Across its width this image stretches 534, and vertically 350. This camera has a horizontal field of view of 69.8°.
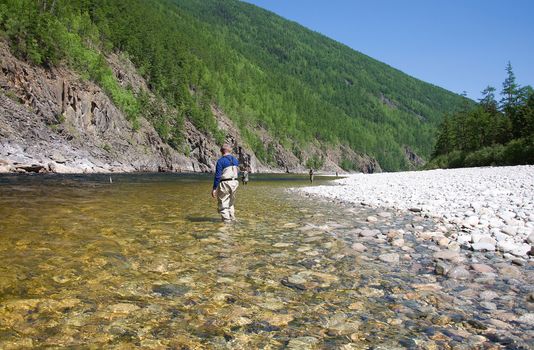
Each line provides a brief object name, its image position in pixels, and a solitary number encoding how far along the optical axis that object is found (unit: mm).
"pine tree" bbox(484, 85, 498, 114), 83875
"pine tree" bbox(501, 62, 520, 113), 75125
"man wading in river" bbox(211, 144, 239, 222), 12031
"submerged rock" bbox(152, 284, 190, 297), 5457
